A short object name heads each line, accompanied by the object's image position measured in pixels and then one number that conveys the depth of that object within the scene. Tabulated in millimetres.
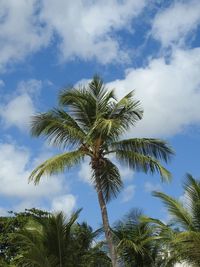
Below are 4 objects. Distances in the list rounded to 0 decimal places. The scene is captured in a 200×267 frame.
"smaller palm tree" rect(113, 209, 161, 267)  23578
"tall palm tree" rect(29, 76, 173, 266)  20703
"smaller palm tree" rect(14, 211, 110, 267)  21094
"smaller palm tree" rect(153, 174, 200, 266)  19656
